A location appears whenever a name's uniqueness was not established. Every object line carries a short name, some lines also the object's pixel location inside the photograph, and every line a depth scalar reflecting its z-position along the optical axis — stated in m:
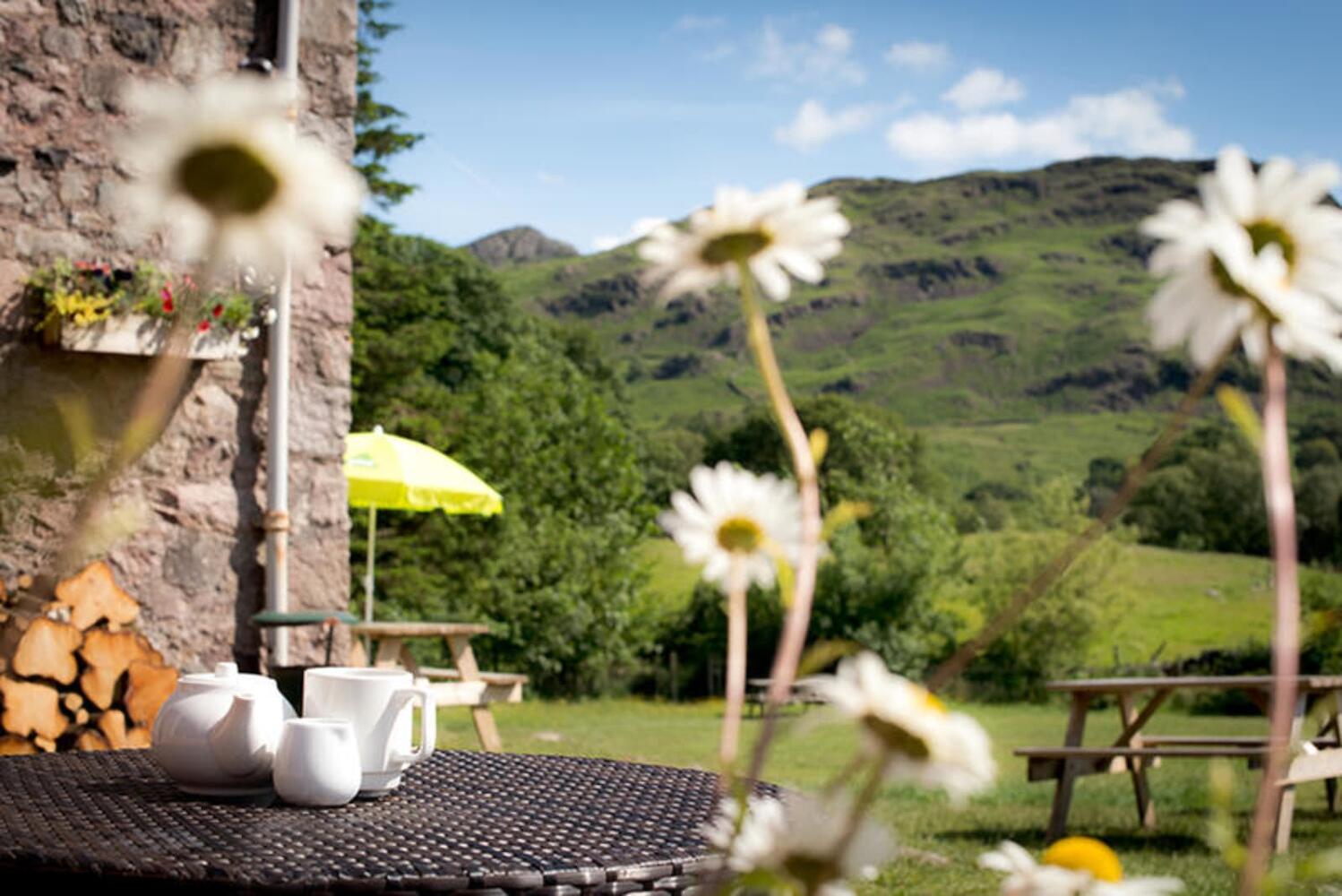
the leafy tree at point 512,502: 17.50
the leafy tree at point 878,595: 18.48
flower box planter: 4.11
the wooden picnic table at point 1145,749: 4.92
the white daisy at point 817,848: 0.39
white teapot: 1.59
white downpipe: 4.47
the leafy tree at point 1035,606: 19.33
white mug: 1.61
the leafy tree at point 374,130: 19.77
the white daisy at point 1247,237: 0.39
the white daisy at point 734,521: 0.48
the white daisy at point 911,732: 0.36
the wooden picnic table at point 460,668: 5.80
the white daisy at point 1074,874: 0.41
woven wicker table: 1.21
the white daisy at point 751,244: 0.47
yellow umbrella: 8.00
